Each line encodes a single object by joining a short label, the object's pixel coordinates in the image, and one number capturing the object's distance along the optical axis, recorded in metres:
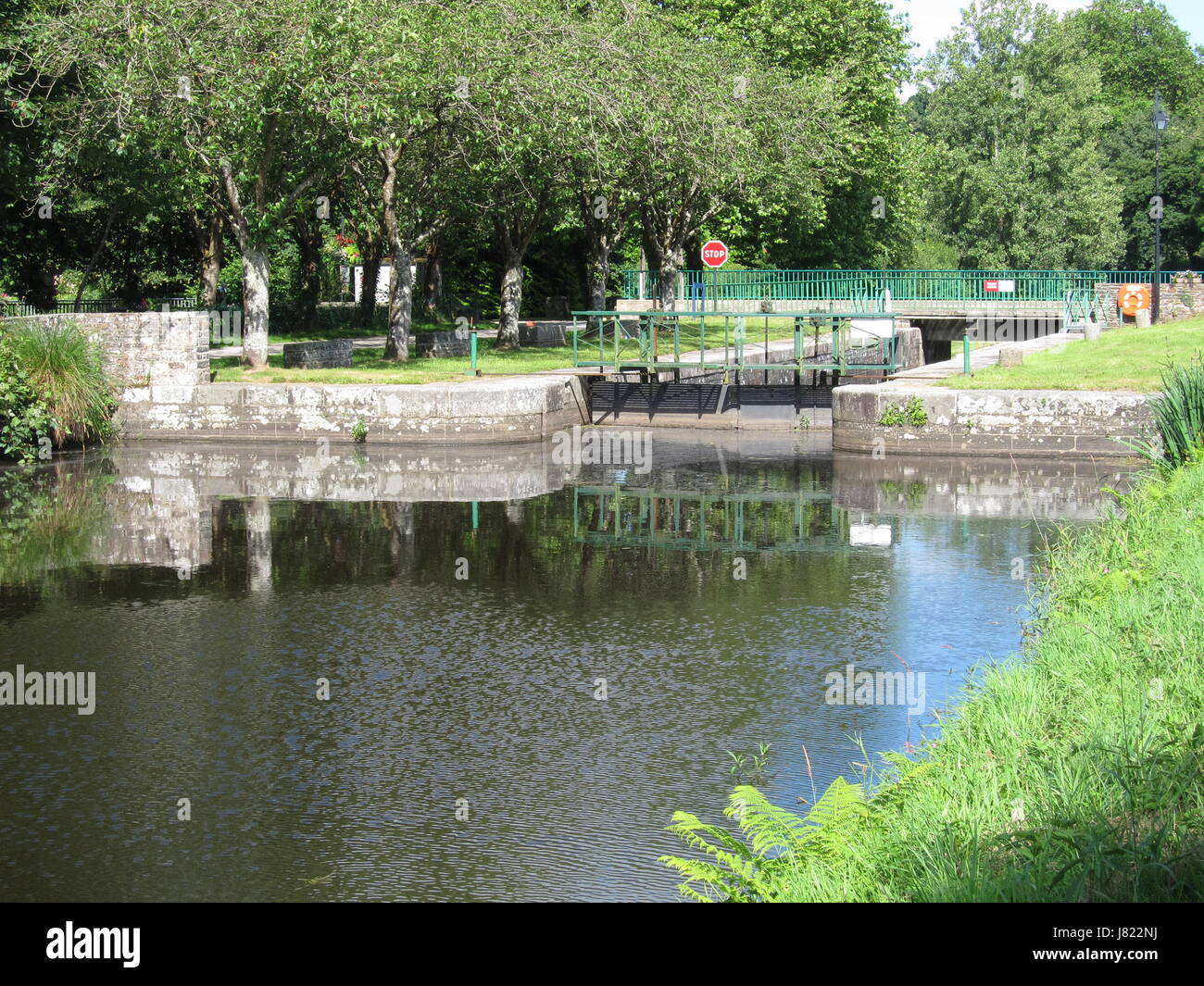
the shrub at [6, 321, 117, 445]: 22.16
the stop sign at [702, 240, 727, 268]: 40.22
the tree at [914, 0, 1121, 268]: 64.88
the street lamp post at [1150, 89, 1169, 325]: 38.75
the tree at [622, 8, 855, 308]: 33.81
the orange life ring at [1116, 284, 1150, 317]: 40.12
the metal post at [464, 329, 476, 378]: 25.95
